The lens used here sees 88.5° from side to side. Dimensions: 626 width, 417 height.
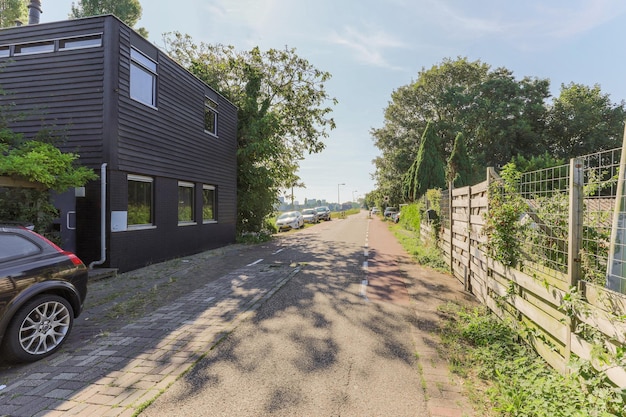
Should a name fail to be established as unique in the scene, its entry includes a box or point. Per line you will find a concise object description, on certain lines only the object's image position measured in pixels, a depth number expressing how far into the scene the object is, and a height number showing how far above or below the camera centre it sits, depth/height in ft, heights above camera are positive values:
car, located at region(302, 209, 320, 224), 111.75 -4.10
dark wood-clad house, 27.07 +7.43
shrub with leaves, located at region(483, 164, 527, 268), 14.35 -0.68
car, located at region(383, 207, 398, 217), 126.99 -2.14
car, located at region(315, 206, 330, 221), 137.00 -3.61
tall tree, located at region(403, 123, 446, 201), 80.38 +9.64
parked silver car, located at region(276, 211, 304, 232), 79.71 -4.28
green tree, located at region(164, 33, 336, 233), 54.95 +18.82
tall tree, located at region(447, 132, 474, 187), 78.64 +10.81
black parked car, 11.43 -3.65
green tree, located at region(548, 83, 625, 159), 97.96 +26.61
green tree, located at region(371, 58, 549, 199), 100.42 +30.76
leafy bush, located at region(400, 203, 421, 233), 59.55 -2.54
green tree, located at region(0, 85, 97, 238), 20.47 +1.73
